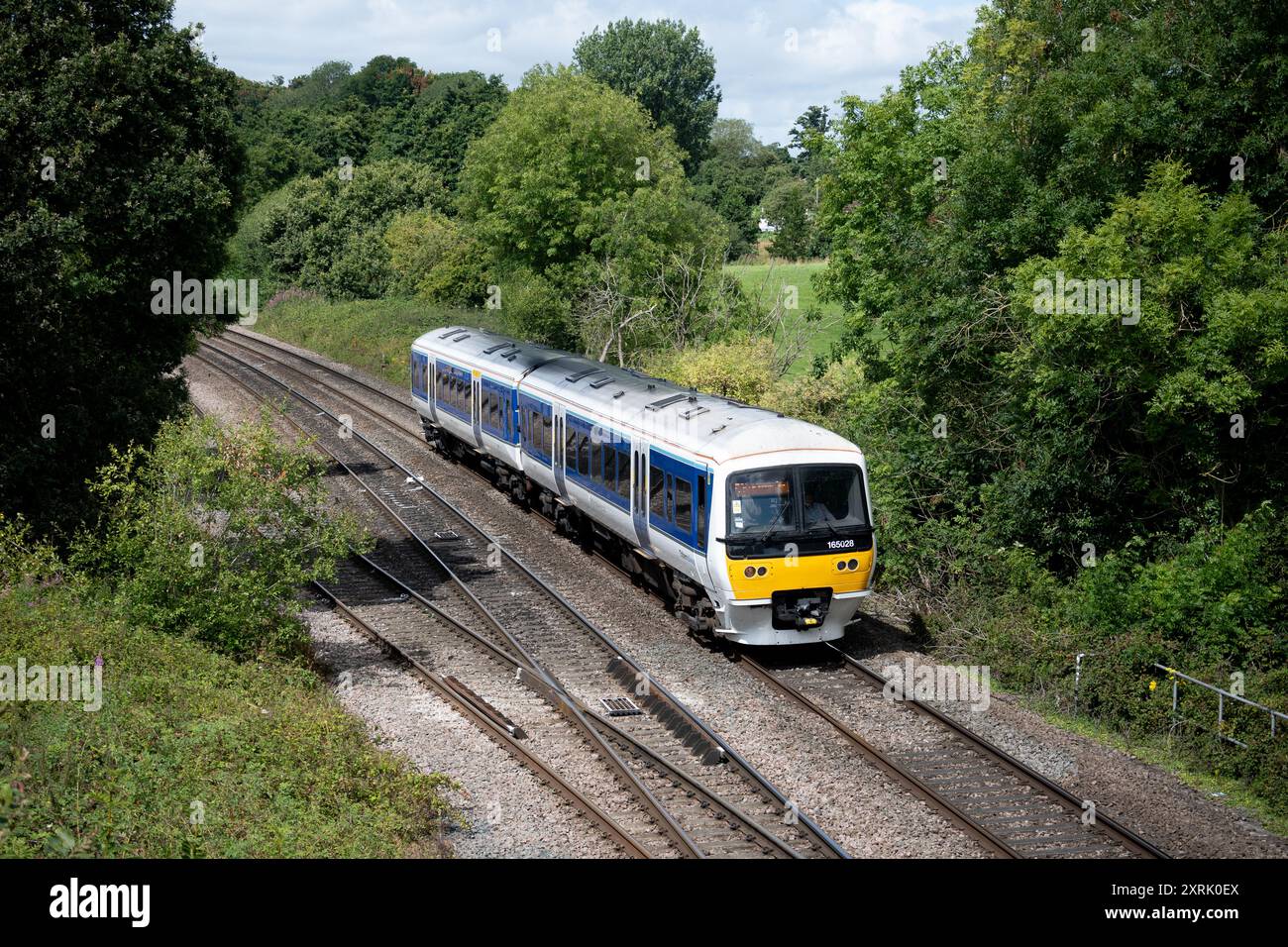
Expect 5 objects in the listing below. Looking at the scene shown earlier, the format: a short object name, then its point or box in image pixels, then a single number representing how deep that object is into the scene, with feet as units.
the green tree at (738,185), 292.81
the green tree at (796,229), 255.70
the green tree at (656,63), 291.17
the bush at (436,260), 176.55
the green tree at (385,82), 330.54
